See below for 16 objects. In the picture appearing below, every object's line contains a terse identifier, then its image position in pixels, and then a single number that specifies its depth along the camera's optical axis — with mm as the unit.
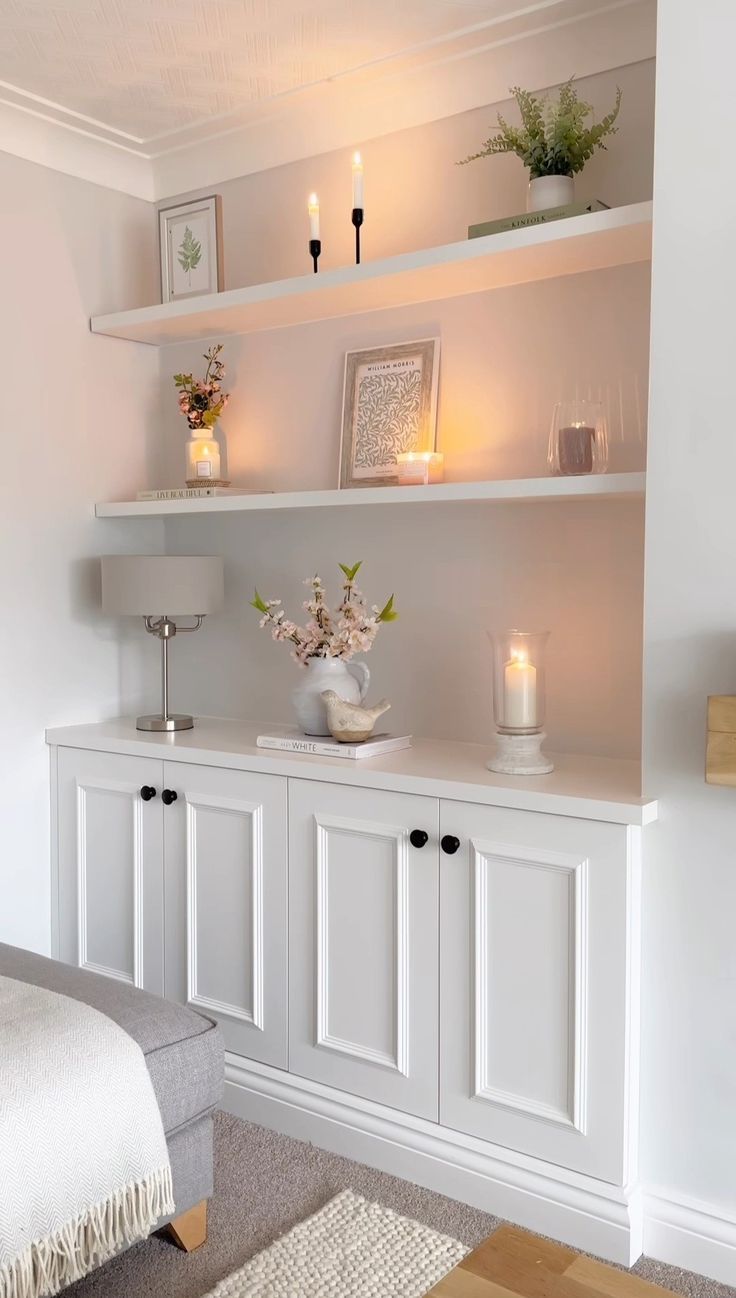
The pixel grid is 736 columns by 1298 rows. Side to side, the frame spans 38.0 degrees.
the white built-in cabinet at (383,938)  1993
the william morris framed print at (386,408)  2625
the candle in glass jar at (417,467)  2492
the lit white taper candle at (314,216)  2588
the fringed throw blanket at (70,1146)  1571
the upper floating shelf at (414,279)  2125
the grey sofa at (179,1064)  1878
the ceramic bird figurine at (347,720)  2453
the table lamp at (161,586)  2771
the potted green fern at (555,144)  2223
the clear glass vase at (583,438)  2205
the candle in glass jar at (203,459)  2922
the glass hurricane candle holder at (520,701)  2227
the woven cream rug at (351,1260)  1900
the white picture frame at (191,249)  2914
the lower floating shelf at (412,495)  2070
